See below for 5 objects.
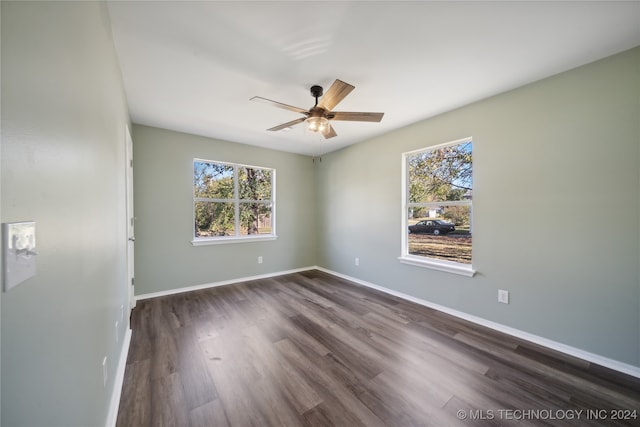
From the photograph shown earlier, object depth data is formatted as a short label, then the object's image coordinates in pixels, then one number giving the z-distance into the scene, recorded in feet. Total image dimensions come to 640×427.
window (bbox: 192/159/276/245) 12.63
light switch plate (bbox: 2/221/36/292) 1.52
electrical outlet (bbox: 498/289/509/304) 8.02
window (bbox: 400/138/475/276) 9.32
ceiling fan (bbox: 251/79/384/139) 6.50
